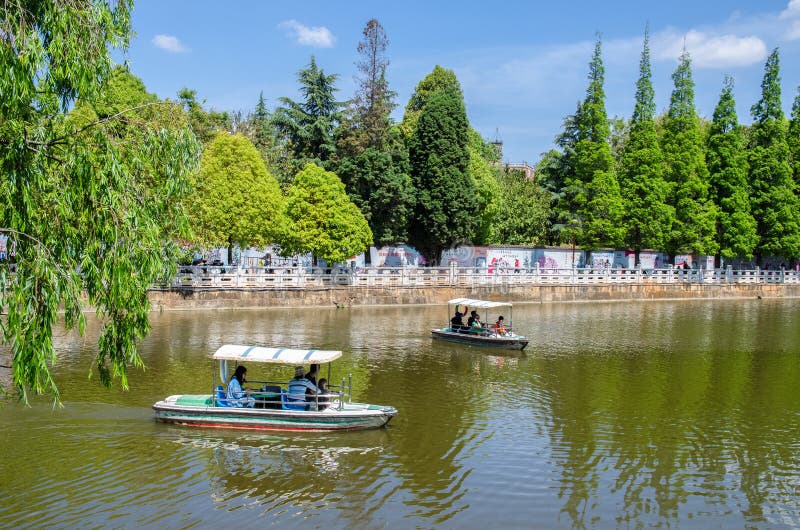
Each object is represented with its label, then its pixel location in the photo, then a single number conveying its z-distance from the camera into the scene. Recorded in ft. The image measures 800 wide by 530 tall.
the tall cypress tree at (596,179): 160.04
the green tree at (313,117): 158.30
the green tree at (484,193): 158.71
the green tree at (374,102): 147.95
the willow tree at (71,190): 28.91
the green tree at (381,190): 140.15
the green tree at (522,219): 189.57
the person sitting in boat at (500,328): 88.21
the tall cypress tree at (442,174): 144.46
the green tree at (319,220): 125.59
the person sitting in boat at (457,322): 91.66
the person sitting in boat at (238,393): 50.39
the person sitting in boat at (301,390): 50.60
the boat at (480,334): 85.66
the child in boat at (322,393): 50.88
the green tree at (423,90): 172.45
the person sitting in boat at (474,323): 90.36
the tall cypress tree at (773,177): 168.14
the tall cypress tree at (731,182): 168.35
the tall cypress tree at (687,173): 164.14
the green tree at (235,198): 116.06
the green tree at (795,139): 171.94
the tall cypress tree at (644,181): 161.89
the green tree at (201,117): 164.44
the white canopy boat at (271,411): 49.55
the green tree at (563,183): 163.32
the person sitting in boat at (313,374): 52.01
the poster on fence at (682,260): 180.57
